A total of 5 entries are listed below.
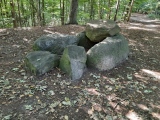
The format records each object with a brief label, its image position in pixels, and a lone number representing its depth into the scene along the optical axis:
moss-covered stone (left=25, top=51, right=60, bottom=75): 3.67
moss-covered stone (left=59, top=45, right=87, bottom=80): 3.69
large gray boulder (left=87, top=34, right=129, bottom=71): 4.04
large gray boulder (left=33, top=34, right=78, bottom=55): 4.42
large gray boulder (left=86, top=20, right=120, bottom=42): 4.55
